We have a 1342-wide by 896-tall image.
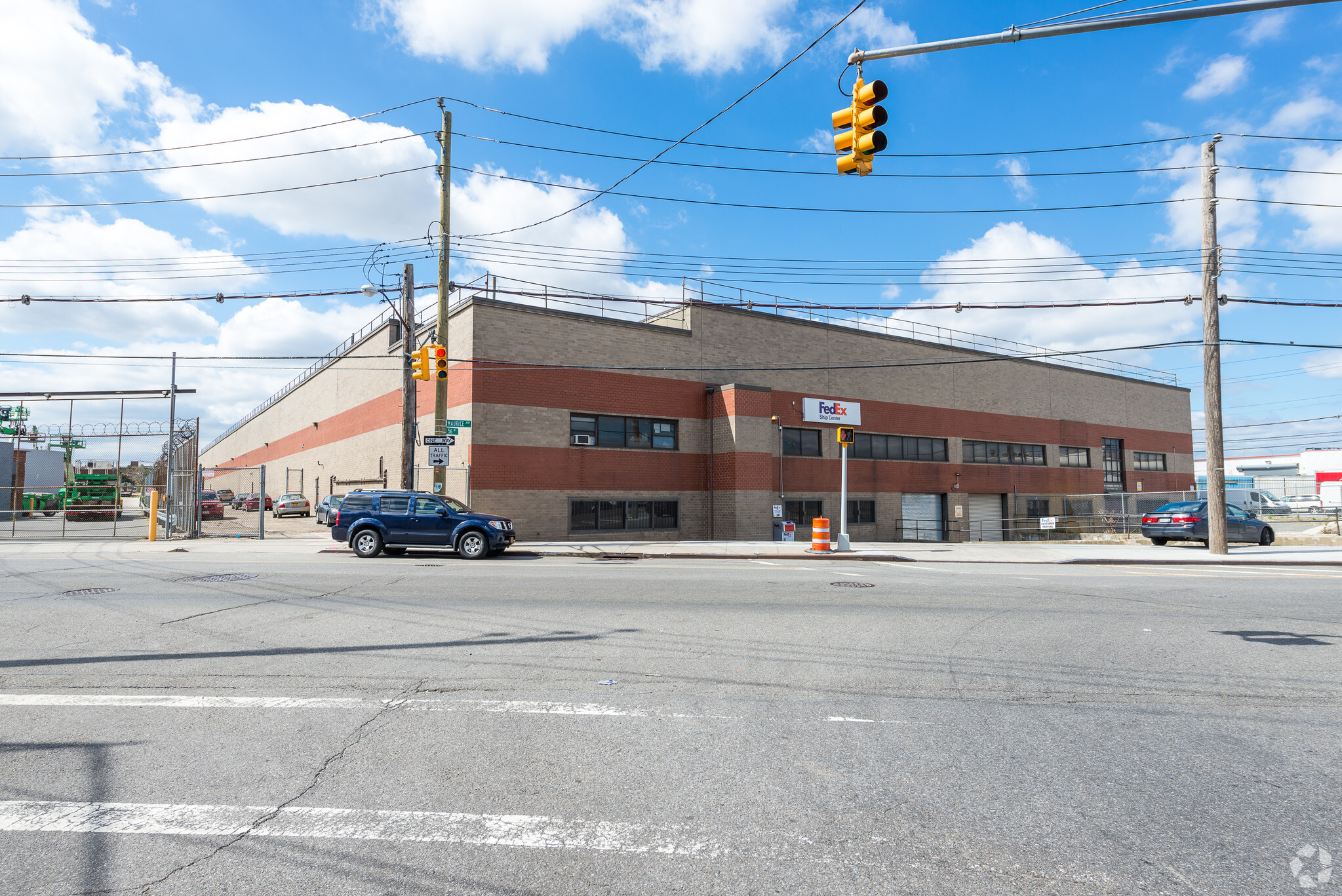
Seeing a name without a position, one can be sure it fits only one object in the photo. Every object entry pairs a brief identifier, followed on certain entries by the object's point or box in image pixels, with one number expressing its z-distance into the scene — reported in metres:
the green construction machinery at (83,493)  39.50
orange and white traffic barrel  20.95
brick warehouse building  25.28
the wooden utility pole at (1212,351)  21.20
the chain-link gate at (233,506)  27.11
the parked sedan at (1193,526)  23.92
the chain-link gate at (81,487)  26.12
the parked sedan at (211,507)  40.38
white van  42.30
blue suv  18.73
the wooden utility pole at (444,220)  21.59
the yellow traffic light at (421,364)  20.25
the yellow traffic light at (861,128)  9.17
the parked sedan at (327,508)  32.59
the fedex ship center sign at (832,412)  30.94
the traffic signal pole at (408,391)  21.88
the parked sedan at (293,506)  41.62
